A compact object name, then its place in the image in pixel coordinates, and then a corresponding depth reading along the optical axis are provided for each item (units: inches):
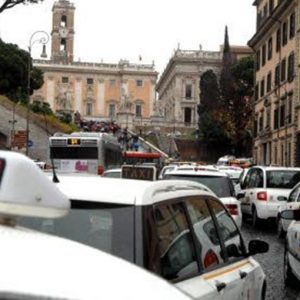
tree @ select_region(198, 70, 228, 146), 3722.4
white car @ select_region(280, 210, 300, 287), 378.9
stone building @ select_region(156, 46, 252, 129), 4997.5
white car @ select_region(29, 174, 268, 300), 167.0
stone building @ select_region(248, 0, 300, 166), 2091.2
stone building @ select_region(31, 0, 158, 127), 5570.9
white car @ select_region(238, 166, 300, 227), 762.2
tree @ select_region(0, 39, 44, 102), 3046.3
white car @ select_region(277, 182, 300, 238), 577.0
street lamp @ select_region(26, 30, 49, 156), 1728.7
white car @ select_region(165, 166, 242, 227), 567.2
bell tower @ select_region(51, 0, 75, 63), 6018.7
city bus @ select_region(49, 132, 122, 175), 1264.8
